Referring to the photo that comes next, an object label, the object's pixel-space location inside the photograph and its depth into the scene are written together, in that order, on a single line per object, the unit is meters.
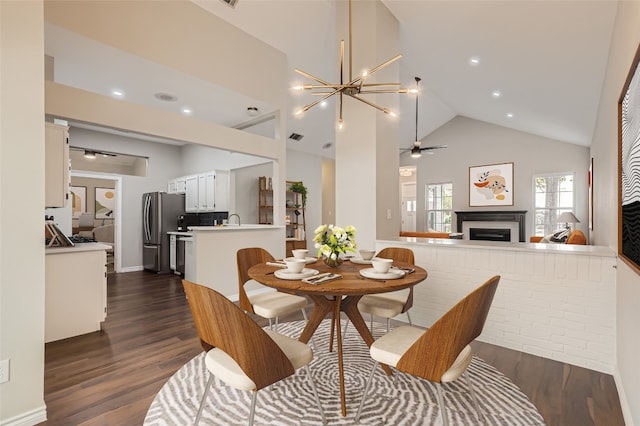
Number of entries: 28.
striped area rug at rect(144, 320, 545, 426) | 1.75
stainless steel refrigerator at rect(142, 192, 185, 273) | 6.31
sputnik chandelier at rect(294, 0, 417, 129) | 2.38
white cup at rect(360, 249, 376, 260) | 2.46
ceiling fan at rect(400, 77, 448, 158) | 6.15
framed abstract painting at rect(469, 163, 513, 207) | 7.67
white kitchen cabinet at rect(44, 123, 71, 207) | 2.77
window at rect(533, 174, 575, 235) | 6.96
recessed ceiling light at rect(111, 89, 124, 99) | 4.01
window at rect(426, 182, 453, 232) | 8.60
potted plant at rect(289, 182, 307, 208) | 7.34
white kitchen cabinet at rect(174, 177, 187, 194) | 6.91
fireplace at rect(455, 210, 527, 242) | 7.38
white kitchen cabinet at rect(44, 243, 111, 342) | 2.87
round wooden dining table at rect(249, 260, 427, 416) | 1.68
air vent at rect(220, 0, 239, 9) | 3.59
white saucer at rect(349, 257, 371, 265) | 2.42
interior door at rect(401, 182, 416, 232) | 9.42
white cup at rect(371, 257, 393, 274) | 1.93
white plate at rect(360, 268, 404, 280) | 1.86
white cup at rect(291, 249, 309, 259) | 2.36
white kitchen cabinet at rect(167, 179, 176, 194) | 7.22
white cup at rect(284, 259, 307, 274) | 1.94
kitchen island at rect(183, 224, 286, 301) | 4.02
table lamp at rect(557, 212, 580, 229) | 6.14
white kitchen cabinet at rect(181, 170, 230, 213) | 6.23
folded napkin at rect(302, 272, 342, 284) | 1.80
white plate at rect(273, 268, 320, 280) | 1.87
